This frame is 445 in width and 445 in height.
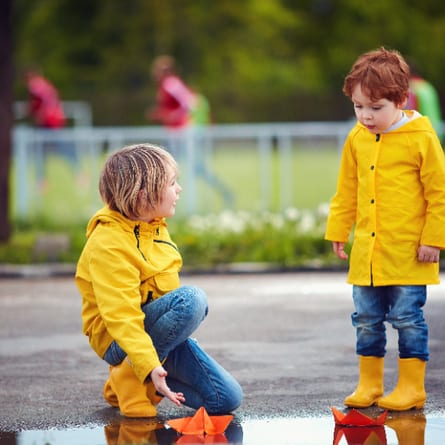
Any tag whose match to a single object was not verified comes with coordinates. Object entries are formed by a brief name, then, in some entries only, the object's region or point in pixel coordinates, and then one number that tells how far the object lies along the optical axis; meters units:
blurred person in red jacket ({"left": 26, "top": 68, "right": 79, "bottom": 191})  21.12
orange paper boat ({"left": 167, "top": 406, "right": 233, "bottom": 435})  5.03
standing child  5.42
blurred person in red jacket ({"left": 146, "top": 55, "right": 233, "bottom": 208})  18.23
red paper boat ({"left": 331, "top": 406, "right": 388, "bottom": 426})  5.04
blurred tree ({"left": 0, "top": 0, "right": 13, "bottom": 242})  13.08
